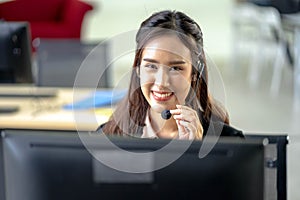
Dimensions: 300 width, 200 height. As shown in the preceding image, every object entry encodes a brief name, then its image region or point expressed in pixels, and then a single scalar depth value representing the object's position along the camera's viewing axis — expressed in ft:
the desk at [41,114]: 6.70
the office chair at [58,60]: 8.89
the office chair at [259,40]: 18.43
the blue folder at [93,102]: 5.89
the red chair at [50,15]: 17.97
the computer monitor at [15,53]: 6.95
